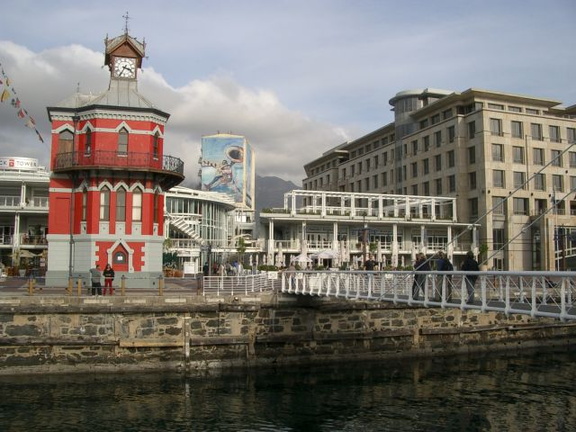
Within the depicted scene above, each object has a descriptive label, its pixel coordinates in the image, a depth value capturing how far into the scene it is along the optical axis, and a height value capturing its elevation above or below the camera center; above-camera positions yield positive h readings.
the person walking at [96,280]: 26.89 -0.86
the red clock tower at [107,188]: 32.69 +4.61
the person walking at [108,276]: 28.06 -0.62
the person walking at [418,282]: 19.25 -0.61
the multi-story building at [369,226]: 60.12 +4.22
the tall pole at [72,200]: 32.75 +3.90
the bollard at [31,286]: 25.50 -1.04
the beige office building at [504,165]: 60.34 +11.45
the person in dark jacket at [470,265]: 18.42 +0.00
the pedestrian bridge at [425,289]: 14.39 -0.95
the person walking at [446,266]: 18.94 -0.04
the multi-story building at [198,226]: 53.09 +4.22
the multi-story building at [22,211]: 48.53 +4.68
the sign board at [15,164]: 54.19 +9.86
